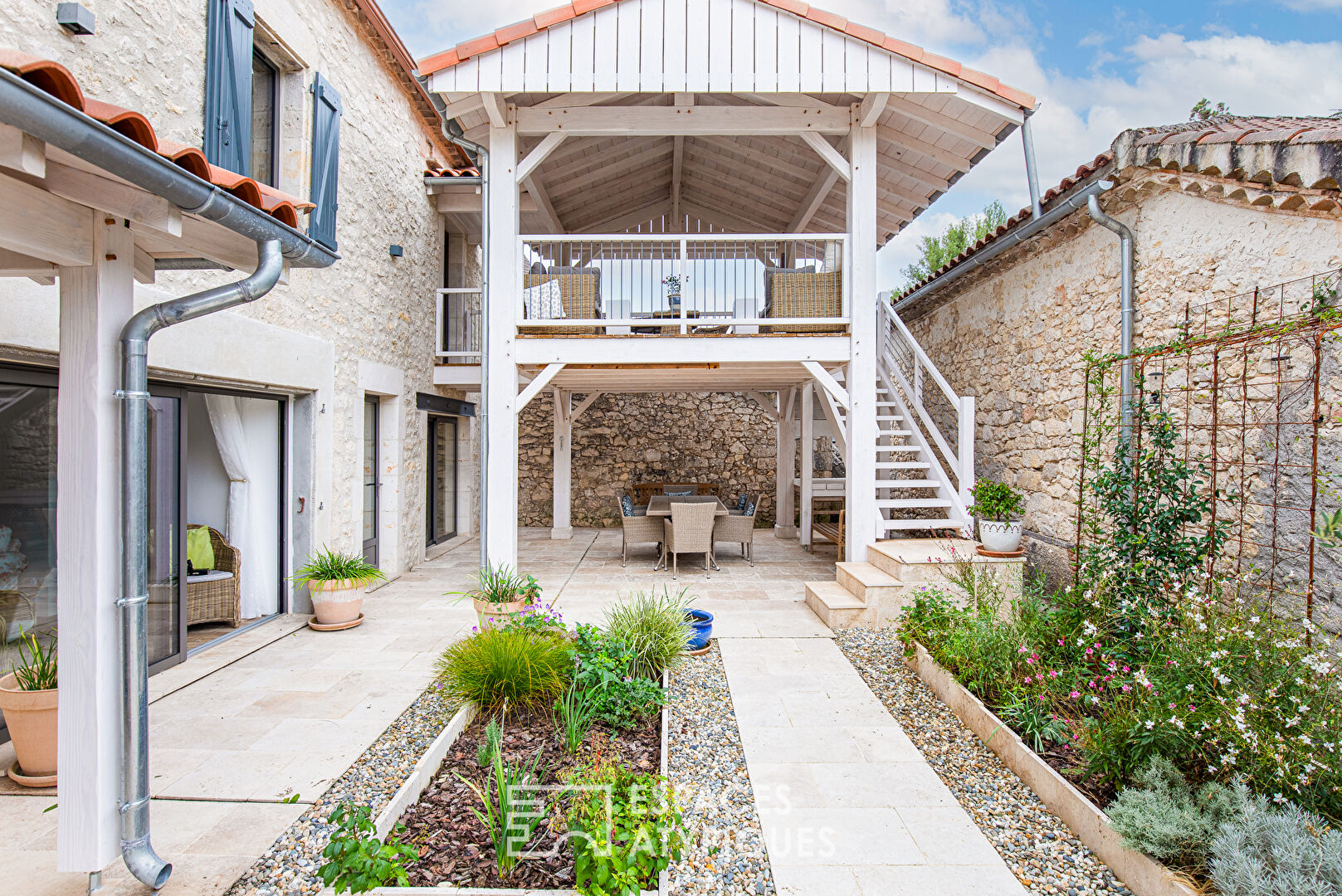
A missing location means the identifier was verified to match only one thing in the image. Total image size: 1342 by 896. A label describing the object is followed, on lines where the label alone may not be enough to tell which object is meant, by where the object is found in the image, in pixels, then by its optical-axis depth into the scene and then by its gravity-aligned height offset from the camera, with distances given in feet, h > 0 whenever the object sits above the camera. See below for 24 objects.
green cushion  17.07 -2.79
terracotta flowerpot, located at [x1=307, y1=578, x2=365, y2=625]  17.56 -4.24
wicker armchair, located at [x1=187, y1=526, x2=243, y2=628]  16.79 -3.97
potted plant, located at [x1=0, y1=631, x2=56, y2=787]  9.41 -3.98
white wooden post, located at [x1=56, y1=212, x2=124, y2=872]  6.99 -1.25
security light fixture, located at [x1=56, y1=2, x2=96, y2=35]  10.98 +7.11
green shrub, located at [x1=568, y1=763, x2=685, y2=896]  6.61 -4.26
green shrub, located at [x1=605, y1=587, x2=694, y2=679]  13.26 -3.93
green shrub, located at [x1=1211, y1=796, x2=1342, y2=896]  6.30 -4.09
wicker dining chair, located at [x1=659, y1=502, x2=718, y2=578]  23.73 -3.03
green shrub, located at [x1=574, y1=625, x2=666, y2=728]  11.23 -4.23
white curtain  17.15 -1.71
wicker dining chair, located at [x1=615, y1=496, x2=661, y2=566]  25.50 -3.40
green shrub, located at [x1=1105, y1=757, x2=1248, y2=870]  7.26 -4.24
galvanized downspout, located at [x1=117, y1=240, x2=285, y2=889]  7.21 -1.62
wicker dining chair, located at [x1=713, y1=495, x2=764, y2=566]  25.46 -3.26
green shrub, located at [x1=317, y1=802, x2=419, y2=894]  6.28 -4.09
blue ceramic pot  15.70 -4.41
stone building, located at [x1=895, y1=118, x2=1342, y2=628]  11.41 +4.19
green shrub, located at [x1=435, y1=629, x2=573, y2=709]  11.39 -4.00
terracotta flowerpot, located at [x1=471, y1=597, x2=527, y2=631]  15.15 -3.91
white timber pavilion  17.57 +9.15
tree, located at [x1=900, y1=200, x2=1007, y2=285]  53.88 +17.37
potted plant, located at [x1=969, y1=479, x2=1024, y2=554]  18.25 -1.99
